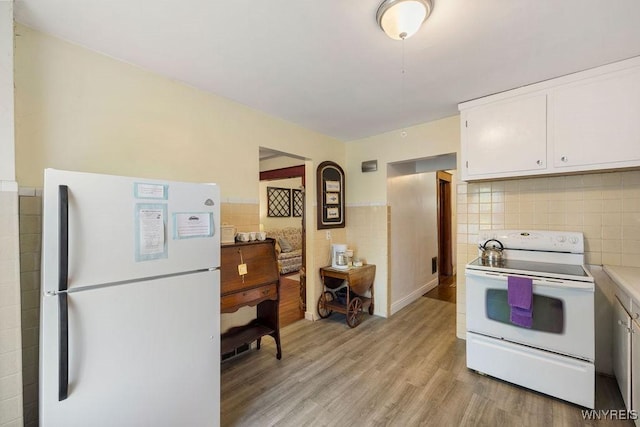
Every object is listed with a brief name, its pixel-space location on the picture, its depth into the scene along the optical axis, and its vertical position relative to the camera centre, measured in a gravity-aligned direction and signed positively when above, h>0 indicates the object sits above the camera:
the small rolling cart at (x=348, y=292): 3.12 -0.97
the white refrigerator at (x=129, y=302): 1.07 -0.40
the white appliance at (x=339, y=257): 3.36 -0.53
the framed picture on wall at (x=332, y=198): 3.43 +0.22
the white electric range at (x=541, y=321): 1.74 -0.77
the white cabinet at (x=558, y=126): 1.81 +0.68
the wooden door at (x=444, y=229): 5.28 -0.30
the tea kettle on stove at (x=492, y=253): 2.32 -0.35
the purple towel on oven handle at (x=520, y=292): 1.86 -0.56
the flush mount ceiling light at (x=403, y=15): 1.26 +0.99
